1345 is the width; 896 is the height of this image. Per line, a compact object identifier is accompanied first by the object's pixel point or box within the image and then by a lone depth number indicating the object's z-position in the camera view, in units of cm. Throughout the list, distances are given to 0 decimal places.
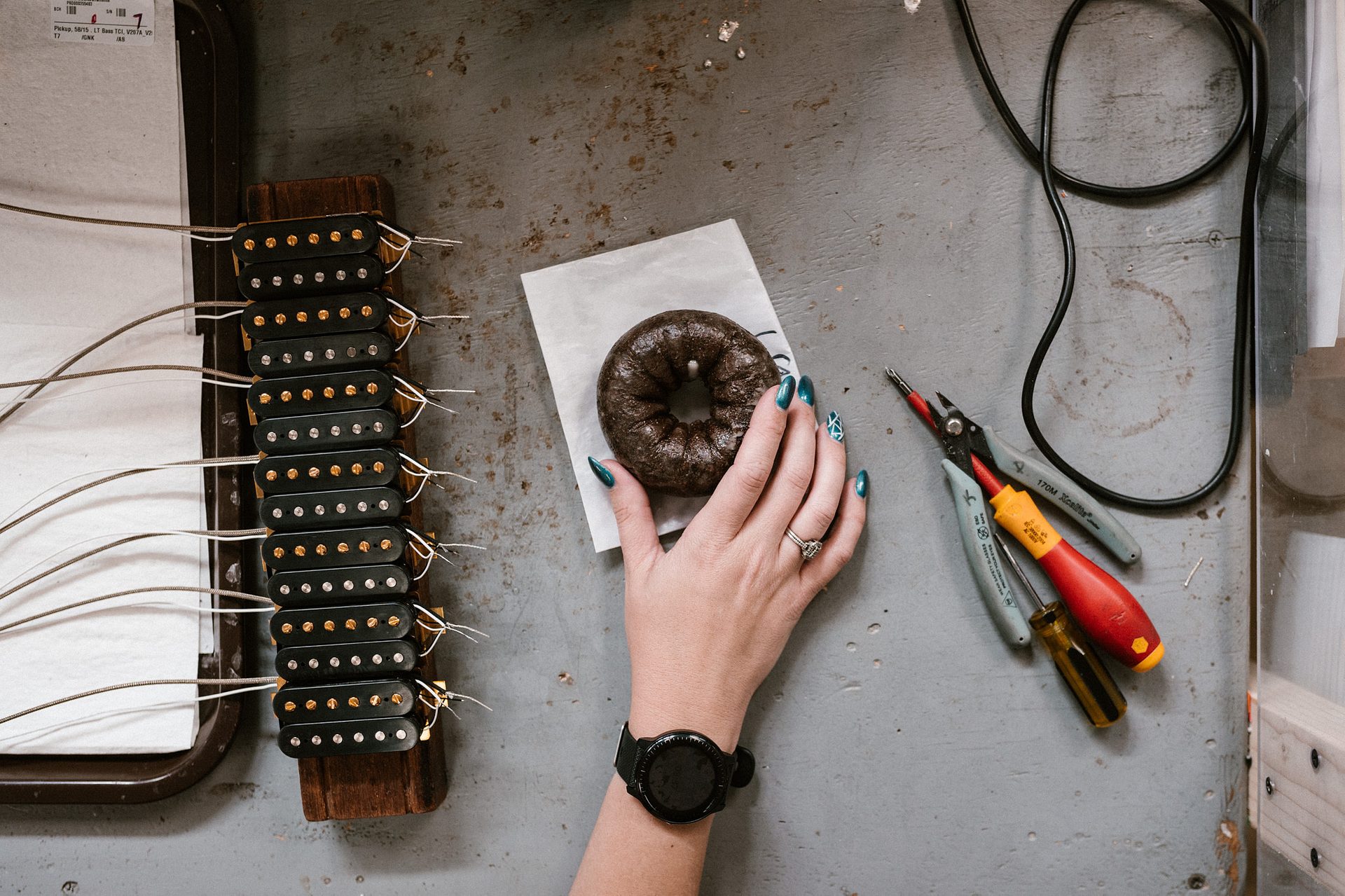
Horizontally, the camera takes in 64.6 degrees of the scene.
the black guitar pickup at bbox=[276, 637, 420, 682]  49
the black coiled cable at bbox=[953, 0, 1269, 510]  49
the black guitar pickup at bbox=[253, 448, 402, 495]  49
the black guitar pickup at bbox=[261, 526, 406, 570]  49
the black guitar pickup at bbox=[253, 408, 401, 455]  48
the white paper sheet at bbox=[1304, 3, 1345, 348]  46
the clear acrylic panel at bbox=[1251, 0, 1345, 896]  46
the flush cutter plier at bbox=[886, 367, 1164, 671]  48
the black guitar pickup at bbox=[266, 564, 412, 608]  49
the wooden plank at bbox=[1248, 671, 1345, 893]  45
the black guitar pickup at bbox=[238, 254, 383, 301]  48
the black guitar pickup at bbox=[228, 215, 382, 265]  48
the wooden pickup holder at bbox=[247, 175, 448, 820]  50
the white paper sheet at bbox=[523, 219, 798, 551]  51
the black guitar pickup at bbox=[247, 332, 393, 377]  48
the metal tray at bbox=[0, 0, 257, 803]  51
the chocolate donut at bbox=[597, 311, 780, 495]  49
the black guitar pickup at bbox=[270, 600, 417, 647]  49
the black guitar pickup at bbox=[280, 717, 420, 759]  48
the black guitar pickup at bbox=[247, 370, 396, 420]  48
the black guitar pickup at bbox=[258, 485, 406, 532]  48
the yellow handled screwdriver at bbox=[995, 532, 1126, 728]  49
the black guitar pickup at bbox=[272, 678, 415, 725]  49
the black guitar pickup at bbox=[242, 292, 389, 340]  48
